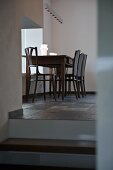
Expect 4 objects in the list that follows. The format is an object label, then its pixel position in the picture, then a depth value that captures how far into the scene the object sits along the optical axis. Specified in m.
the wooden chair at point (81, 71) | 5.53
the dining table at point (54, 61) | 4.65
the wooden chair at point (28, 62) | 4.52
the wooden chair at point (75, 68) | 5.04
